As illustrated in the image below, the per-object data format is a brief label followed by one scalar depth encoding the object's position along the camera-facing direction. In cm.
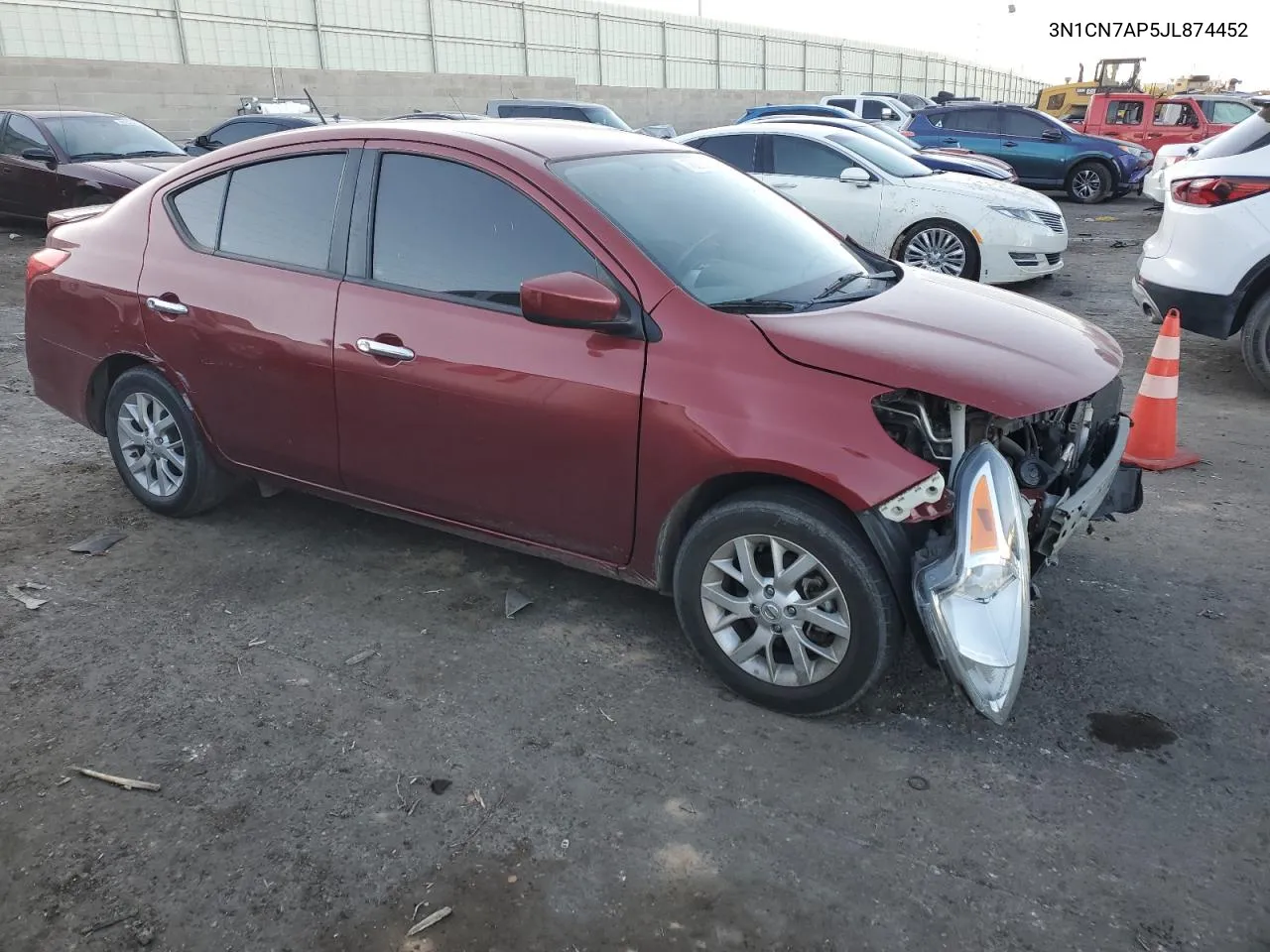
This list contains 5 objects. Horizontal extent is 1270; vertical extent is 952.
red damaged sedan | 299
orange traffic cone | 526
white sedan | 962
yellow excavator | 2759
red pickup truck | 2067
